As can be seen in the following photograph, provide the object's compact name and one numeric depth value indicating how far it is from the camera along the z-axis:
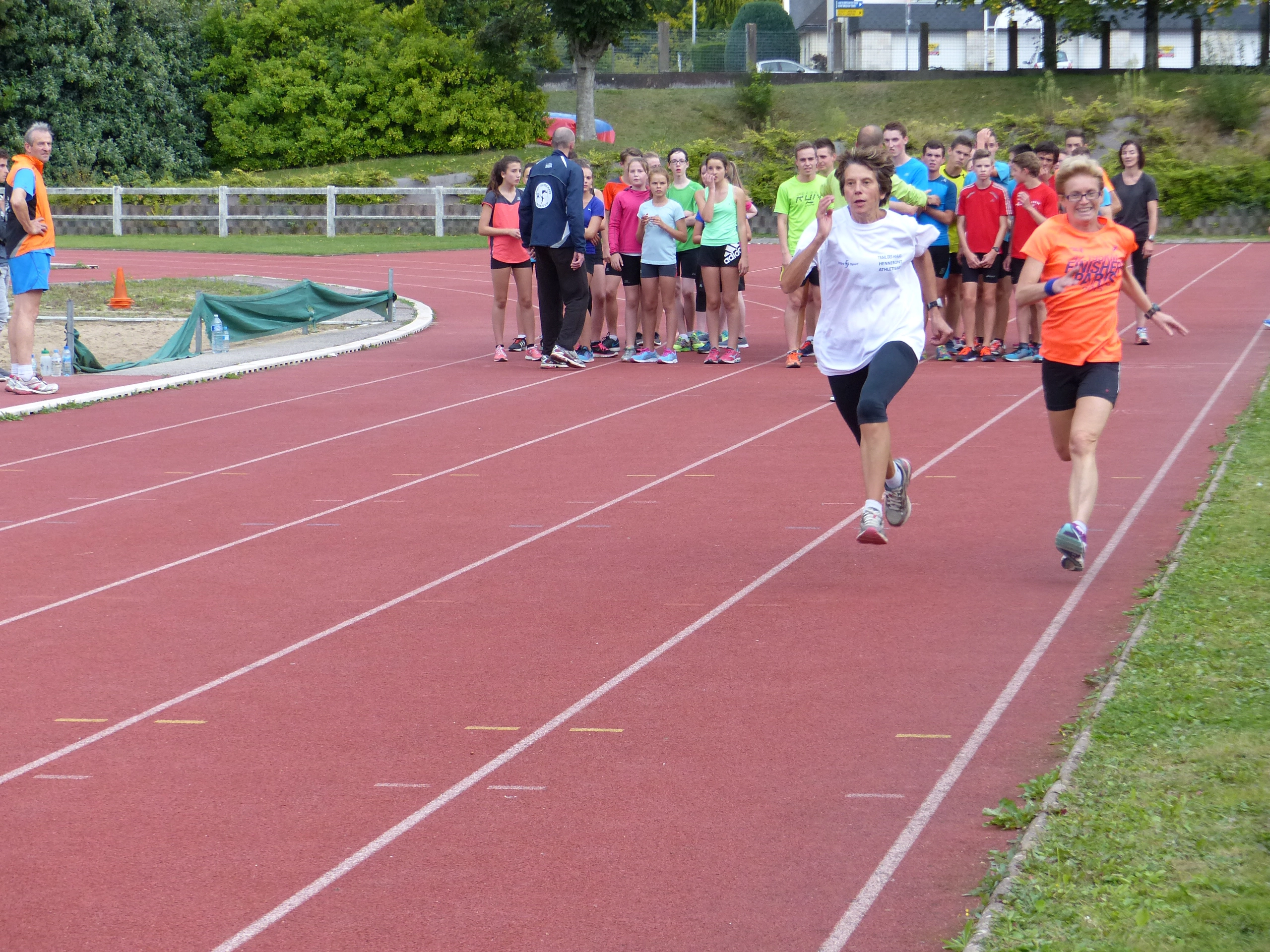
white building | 57.28
